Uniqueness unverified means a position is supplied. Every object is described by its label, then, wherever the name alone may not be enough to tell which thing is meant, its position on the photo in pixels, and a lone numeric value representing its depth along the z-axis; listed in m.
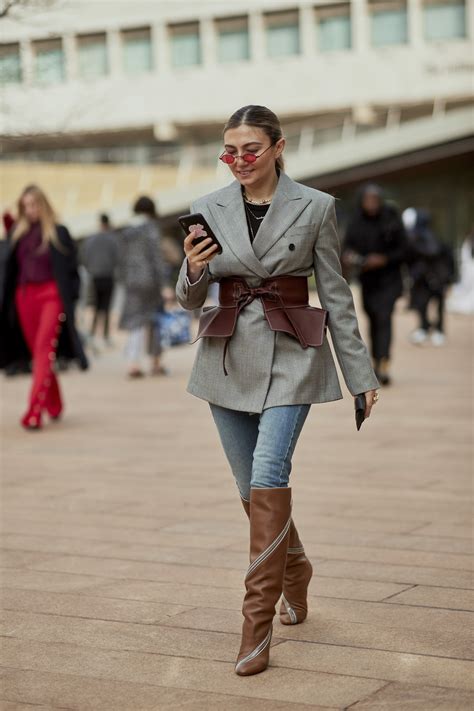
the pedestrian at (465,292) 27.68
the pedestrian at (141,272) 15.41
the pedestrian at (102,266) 21.92
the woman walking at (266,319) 4.61
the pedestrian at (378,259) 13.53
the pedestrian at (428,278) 19.77
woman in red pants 11.39
